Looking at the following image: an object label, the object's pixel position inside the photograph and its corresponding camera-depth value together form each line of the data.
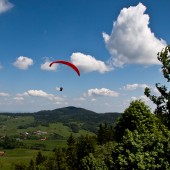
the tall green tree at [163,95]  36.56
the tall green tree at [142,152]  33.59
